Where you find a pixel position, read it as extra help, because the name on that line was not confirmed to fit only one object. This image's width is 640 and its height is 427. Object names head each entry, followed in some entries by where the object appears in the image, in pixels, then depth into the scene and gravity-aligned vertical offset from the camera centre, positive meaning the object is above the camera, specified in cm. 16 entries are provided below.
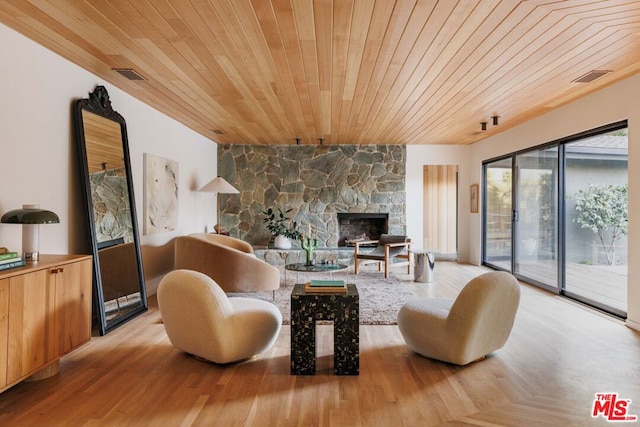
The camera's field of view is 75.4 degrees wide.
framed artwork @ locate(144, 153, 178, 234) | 493 +19
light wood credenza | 225 -63
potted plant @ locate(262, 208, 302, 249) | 768 -36
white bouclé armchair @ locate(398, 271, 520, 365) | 279 -81
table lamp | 261 -7
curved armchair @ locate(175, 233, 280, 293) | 473 -67
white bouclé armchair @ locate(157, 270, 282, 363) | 280 -78
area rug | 420 -108
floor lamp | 669 +35
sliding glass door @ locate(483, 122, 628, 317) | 439 -13
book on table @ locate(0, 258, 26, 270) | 237 -32
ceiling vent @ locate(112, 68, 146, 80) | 363 +123
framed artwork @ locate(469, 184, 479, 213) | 773 +17
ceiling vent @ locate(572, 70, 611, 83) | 369 +120
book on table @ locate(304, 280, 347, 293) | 280 -54
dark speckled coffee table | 274 -80
